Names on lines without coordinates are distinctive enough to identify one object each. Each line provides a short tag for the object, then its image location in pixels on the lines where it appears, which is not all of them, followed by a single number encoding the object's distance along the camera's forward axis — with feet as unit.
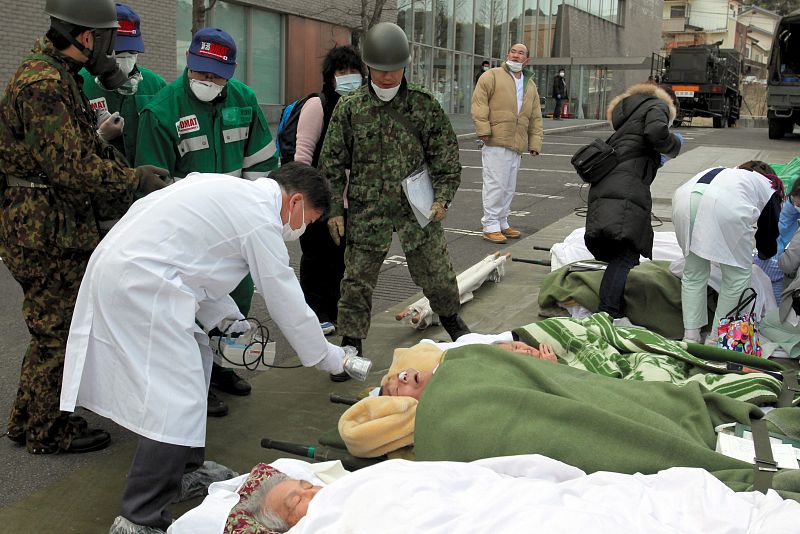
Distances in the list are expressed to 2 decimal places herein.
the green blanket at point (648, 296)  18.20
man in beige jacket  28.27
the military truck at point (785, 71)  69.36
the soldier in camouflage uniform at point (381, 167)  15.65
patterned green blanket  12.67
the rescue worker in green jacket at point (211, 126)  14.28
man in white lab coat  9.78
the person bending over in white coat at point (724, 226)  16.08
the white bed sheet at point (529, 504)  8.01
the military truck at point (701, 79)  91.66
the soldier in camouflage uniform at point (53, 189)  11.34
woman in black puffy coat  18.25
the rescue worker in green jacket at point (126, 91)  14.96
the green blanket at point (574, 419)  9.87
